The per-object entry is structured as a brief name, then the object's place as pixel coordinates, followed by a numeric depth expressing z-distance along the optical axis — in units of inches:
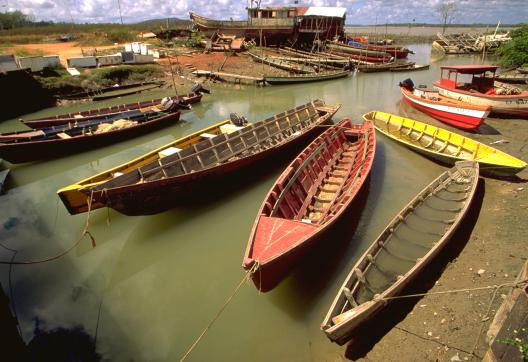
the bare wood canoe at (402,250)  208.2
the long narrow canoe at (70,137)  519.9
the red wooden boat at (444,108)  574.2
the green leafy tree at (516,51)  1062.9
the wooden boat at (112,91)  938.1
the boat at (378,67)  1409.9
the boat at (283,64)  1266.0
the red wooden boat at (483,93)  629.6
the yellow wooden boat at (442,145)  410.3
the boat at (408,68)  1412.4
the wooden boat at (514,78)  866.8
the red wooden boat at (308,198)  251.0
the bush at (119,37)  1822.1
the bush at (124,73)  1029.3
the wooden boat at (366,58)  1539.1
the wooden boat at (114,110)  636.7
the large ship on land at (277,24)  1605.6
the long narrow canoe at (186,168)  332.8
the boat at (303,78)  1132.9
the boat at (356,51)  1589.6
